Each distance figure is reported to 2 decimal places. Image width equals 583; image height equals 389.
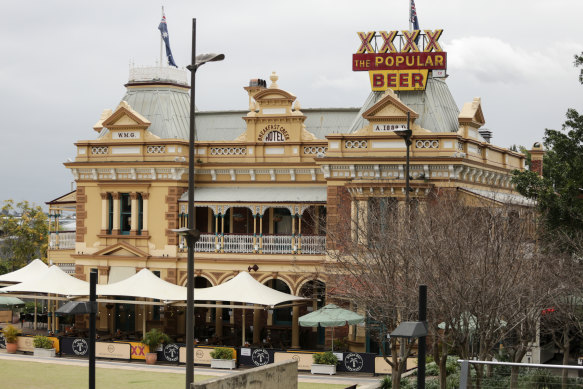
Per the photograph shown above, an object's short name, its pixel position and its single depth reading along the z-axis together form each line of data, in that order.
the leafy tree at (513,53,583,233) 36.72
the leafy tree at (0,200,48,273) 70.00
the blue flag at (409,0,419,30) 43.75
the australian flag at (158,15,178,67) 47.31
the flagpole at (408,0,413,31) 43.32
